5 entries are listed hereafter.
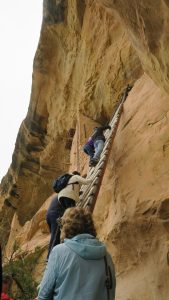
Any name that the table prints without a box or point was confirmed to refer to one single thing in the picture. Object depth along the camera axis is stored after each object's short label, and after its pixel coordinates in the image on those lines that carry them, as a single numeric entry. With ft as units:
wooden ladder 15.98
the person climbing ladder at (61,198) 16.47
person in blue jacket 8.50
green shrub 23.07
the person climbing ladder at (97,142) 23.34
